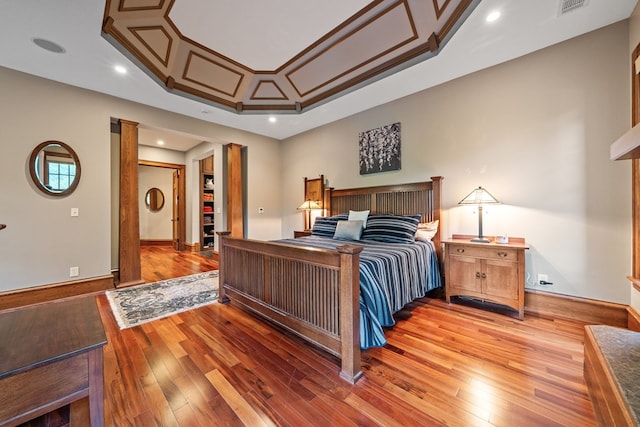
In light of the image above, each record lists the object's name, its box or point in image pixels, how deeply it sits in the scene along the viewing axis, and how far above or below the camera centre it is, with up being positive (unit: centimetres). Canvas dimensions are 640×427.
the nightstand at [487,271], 240 -62
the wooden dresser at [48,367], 99 -68
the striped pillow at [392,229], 300 -21
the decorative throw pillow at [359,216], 361 -6
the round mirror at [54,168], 296 +56
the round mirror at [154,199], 742 +40
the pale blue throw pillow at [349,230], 326 -24
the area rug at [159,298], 259 -107
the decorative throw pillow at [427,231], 312 -25
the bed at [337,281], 162 -60
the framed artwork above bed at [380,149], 364 +98
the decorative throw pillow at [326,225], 374 -21
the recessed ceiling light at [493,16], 205 +166
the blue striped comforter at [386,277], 178 -60
